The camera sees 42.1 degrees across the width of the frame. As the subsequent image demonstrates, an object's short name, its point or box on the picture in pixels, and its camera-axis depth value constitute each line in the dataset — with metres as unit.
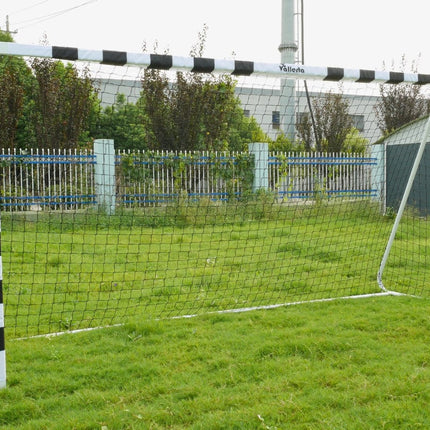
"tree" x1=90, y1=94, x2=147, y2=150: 24.23
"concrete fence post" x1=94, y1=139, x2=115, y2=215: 12.62
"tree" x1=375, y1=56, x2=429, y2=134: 24.86
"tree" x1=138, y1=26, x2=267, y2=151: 14.09
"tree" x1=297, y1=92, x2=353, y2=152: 22.53
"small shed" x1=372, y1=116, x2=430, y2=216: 13.45
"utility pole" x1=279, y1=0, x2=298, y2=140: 17.45
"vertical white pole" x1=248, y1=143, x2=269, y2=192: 14.02
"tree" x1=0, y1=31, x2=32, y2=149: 16.33
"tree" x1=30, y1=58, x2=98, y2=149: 16.47
